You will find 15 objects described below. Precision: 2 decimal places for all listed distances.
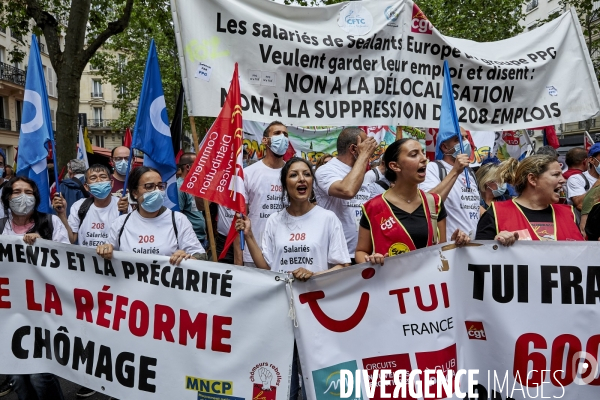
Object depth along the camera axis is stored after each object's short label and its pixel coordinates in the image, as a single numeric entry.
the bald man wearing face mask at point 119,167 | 6.64
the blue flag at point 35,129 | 5.18
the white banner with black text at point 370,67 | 4.52
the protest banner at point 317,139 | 10.91
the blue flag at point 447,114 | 4.62
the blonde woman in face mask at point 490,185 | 5.93
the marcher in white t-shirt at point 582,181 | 7.07
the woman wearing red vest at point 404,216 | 3.83
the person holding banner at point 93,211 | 5.29
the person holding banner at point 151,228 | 4.23
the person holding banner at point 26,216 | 4.51
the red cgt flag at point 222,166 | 4.02
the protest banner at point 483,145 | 8.84
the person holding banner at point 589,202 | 4.28
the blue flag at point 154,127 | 4.97
